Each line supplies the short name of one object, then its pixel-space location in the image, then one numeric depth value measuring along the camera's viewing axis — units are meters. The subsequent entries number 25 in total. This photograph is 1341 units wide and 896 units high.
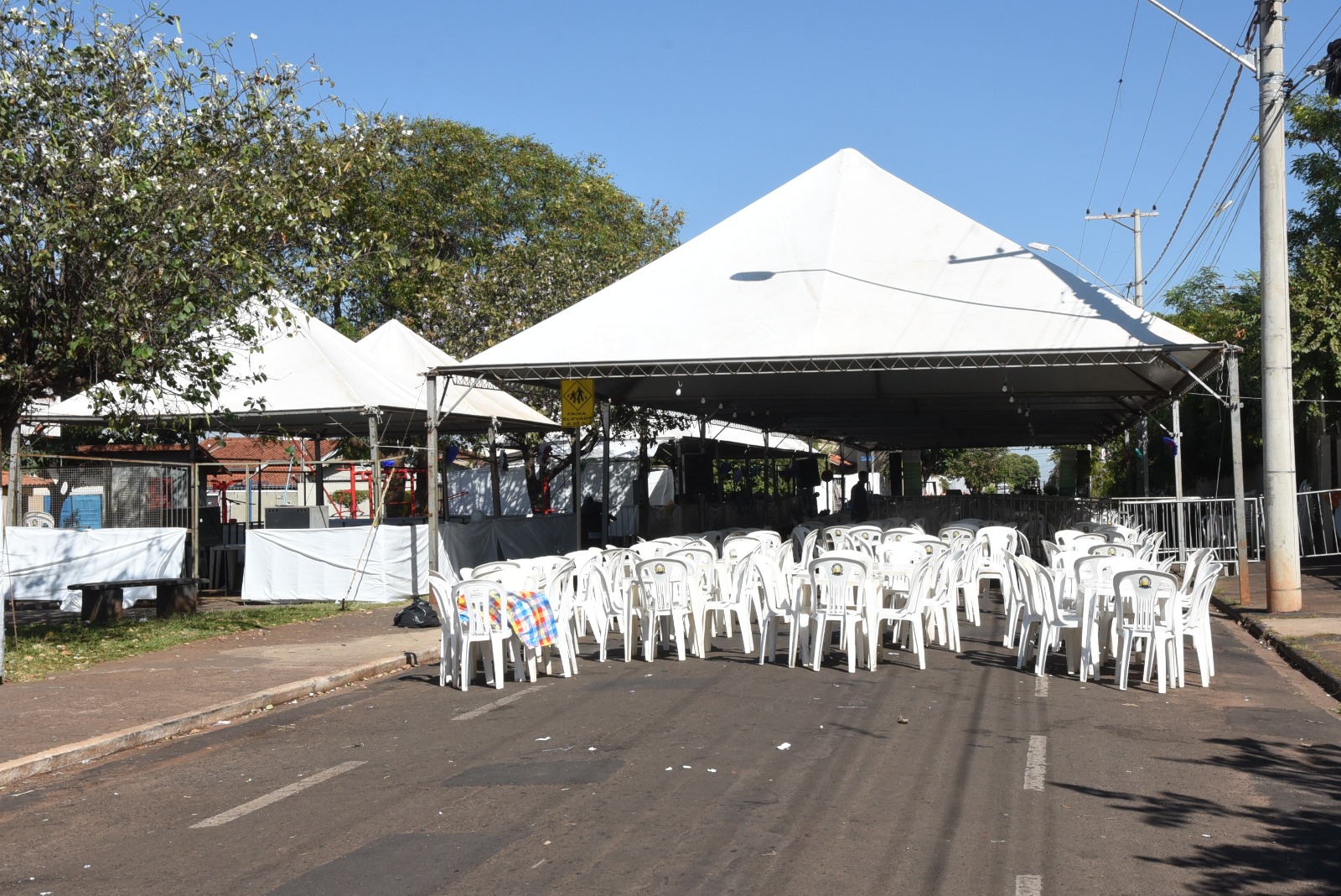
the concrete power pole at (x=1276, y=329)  15.38
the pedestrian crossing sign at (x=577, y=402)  18.77
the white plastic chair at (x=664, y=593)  12.31
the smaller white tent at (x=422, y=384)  22.73
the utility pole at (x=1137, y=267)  35.31
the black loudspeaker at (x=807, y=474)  39.84
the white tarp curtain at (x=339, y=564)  19.27
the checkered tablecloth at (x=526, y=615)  11.01
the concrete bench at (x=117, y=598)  16.61
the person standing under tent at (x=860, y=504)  34.08
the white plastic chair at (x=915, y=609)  11.34
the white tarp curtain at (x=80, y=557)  18.22
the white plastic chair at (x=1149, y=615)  10.30
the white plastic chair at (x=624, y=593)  12.58
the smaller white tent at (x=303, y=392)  19.73
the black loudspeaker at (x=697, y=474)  30.84
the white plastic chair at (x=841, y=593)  11.28
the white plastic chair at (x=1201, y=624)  10.52
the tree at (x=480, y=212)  39.66
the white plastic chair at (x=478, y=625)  10.91
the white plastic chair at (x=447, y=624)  11.13
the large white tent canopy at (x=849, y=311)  17.11
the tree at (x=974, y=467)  98.00
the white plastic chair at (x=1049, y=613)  10.97
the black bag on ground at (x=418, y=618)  15.51
